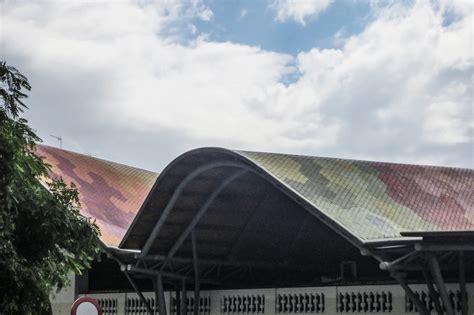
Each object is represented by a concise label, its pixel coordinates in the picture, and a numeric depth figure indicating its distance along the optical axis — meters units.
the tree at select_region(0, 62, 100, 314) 14.02
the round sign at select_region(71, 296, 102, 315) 12.41
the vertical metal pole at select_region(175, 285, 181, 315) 29.40
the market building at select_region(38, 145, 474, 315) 21.67
